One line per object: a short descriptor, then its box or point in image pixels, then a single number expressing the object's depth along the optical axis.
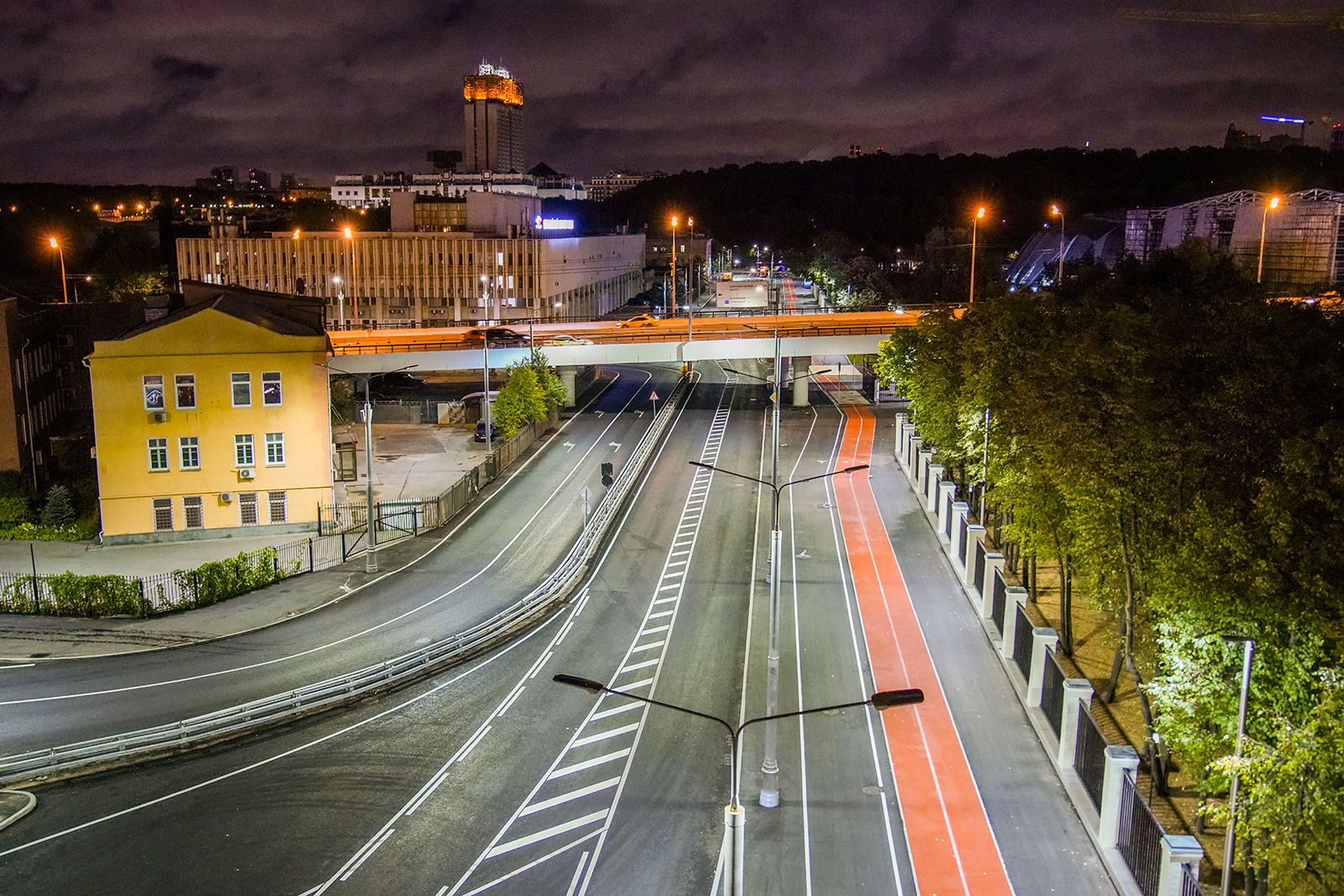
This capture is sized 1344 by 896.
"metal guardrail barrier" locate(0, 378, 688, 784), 22.48
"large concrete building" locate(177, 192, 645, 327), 96.31
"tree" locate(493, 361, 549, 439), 53.25
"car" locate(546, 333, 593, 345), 61.47
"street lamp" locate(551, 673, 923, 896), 14.68
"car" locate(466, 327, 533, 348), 61.56
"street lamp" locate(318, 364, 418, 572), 35.54
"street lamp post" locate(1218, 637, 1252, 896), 14.48
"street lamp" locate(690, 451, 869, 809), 21.09
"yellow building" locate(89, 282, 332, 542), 40.19
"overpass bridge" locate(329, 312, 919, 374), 57.53
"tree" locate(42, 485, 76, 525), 43.25
